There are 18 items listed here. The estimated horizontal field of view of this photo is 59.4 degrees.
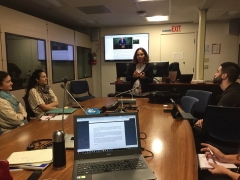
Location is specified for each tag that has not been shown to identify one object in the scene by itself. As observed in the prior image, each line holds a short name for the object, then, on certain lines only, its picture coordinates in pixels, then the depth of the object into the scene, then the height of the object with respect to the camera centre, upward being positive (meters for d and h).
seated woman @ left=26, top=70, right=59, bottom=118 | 3.02 -0.38
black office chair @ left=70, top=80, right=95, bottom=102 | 5.45 -0.49
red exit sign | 6.32 +1.22
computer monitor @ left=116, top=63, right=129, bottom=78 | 5.05 +0.00
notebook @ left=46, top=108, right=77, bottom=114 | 2.45 -0.49
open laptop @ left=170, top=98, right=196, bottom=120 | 2.14 -0.48
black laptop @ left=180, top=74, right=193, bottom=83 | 4.68 -0.21
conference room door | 6.34 +0.59
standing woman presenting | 3.69 -0.07
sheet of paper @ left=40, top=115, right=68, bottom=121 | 2.19 -0.51
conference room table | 1.11 -0.53
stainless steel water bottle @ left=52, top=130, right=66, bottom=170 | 1.15 -0.44
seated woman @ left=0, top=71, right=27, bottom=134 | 2.45 -0.48
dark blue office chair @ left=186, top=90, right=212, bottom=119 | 2.89 -0.45
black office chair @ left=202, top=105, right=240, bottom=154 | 1.90 -0.55
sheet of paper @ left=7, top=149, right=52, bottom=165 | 1.22 -0.53
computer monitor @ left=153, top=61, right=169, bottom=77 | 4.86 +0.00
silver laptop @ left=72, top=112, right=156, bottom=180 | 1.13 -0.44
